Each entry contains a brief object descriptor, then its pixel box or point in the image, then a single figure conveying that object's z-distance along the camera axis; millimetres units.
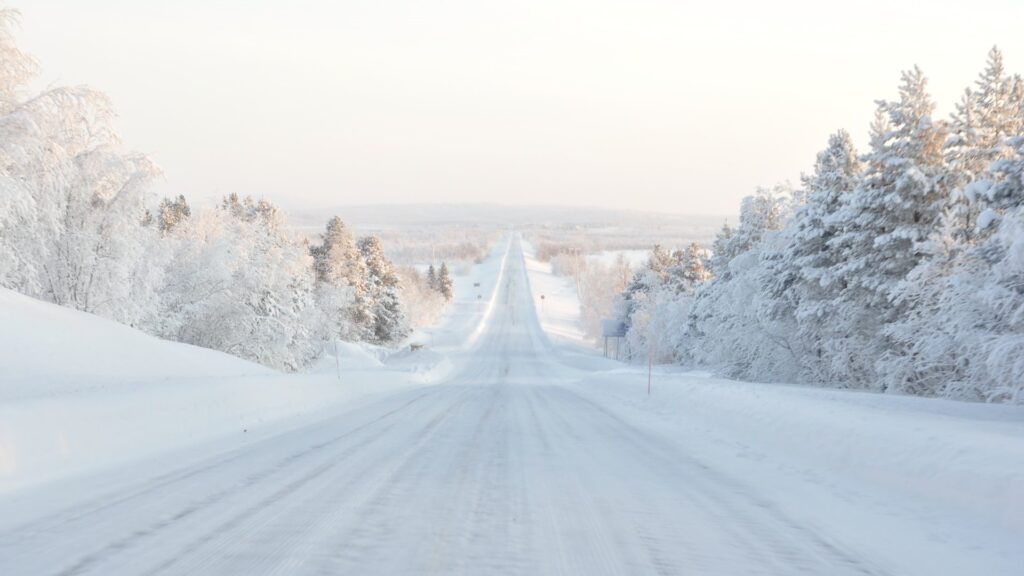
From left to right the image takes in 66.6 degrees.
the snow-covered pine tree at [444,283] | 132375
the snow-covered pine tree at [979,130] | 25234
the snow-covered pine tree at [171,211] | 63562
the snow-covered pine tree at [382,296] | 72938
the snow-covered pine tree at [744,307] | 36625
